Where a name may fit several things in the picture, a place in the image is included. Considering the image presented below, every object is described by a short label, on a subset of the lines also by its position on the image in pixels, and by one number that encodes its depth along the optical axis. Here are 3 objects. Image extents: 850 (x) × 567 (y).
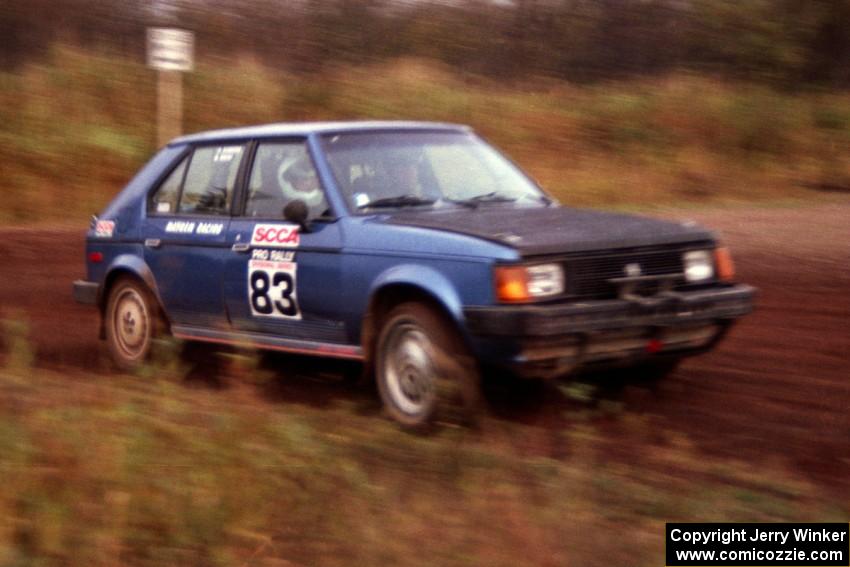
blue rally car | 6.09
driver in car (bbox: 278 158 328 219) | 7.11
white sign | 14.46
